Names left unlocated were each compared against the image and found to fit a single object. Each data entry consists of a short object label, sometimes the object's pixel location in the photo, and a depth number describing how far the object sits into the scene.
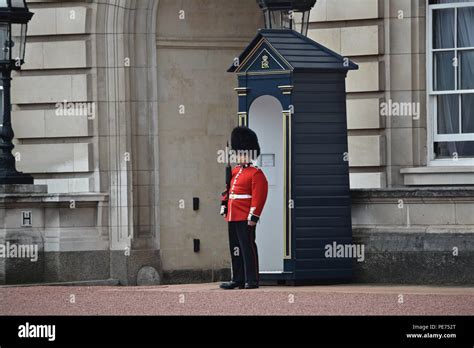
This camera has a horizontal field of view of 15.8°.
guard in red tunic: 15.15
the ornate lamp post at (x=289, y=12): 15.84
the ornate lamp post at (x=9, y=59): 17.38
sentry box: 15.46
